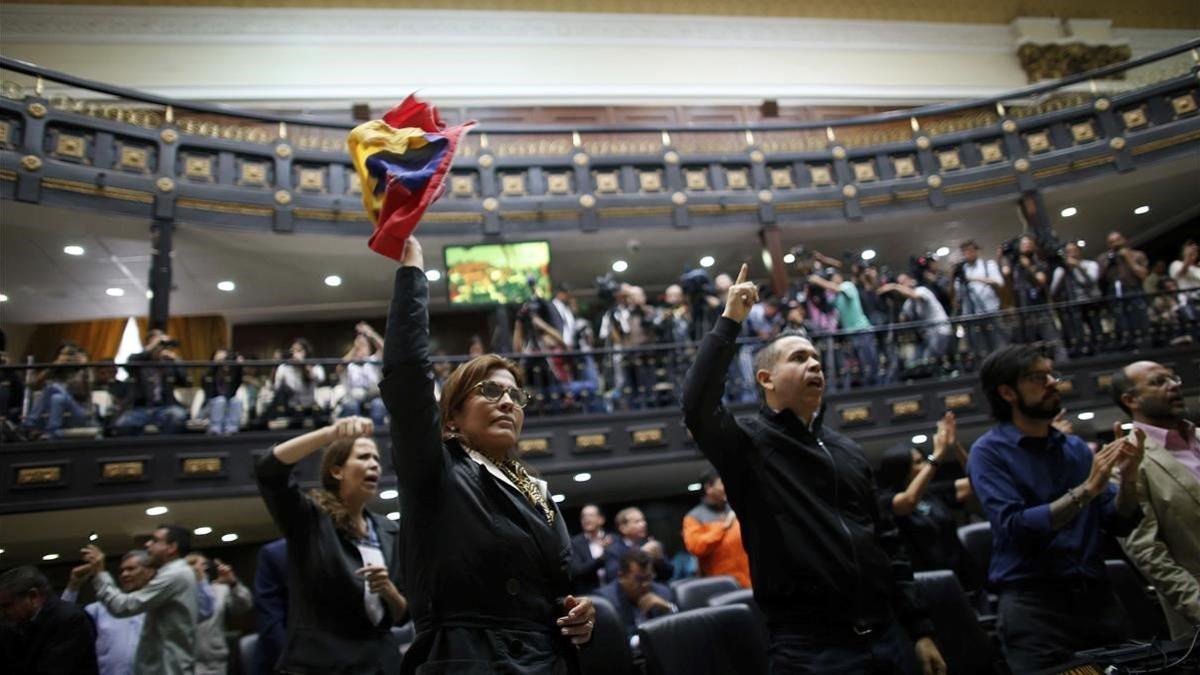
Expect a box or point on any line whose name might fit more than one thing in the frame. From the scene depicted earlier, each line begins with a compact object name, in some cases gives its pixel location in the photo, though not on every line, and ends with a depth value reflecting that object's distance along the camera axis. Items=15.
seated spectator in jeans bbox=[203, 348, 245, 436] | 6.70
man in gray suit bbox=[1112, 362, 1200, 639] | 2.51
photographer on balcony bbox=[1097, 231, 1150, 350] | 8.11
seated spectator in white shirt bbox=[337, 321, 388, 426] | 7.16
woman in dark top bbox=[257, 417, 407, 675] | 2.14
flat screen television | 9.46
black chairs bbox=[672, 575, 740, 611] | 3.93
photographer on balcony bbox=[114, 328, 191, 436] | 6.36
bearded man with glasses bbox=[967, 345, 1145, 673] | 2.30
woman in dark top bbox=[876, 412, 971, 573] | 3.71
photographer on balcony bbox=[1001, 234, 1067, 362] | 8.23
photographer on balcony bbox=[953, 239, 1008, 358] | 8.29
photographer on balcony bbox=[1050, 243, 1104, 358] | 8.18
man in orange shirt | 4.78
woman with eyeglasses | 1.49
